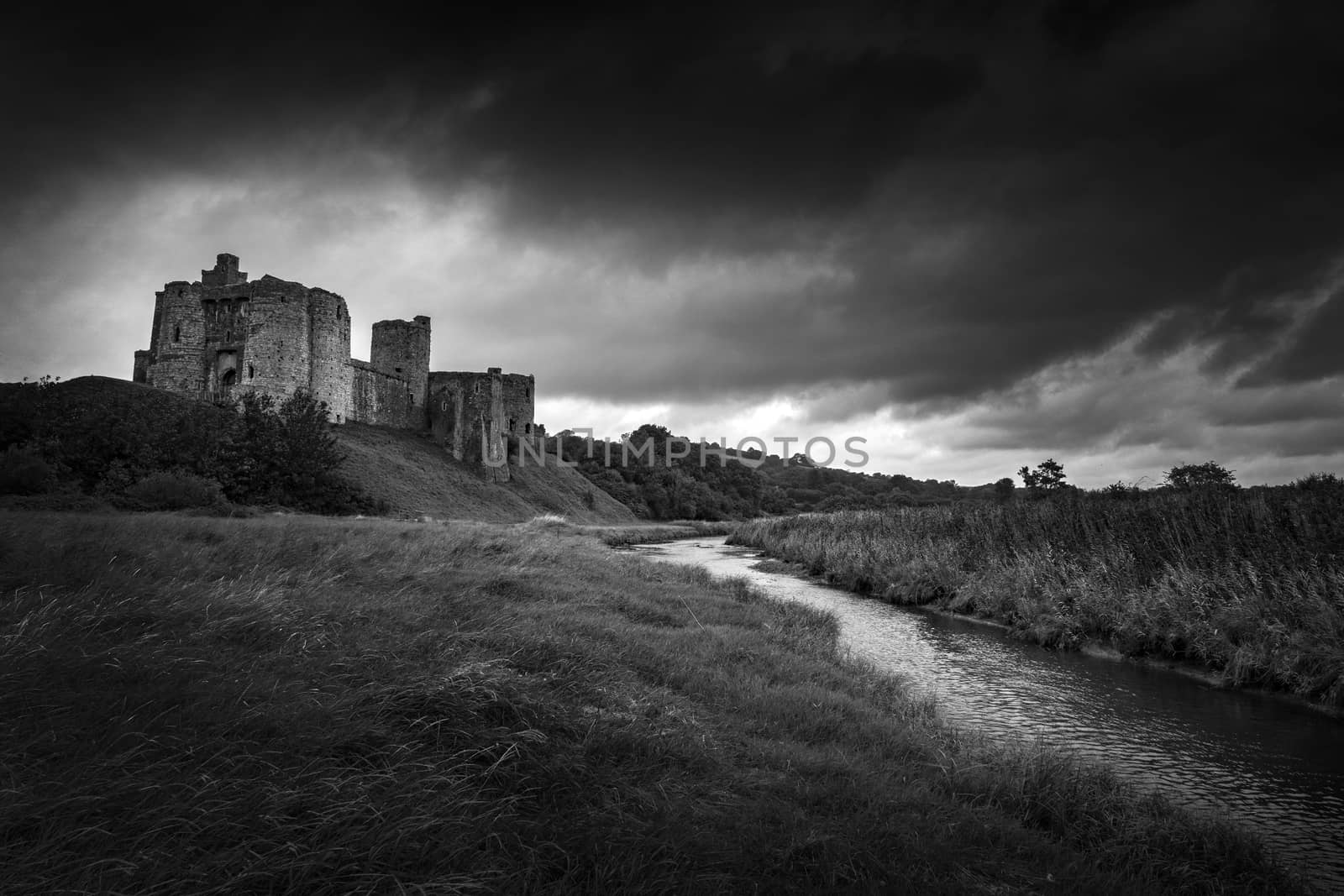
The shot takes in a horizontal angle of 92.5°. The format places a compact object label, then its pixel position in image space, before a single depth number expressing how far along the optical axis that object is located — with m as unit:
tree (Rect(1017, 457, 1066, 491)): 42.31
